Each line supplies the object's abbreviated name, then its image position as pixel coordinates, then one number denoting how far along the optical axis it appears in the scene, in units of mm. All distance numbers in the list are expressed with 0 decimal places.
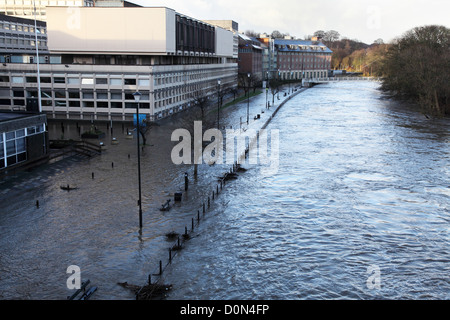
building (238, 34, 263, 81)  141750
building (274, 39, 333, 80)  175375
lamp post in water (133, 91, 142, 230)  22325
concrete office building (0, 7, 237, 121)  59562
